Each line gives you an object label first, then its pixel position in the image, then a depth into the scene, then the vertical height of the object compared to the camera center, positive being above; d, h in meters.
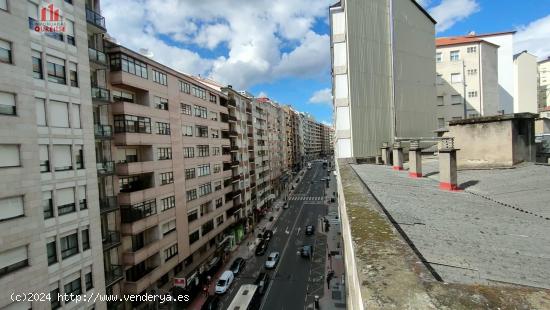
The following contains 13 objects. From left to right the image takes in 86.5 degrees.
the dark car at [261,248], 41.44 -14.33
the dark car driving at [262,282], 30.41 -14.46
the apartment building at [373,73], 24.08 +6.25
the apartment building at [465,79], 44.66 +9.49
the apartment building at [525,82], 50.25 +9.67
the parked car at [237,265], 35.42 -14.37
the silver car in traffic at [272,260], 36.15 -14.15
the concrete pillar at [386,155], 25.41 -0.98
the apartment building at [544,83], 67.58 +13.28
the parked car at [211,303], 27.55 -14.62
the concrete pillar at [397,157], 20.89 -0.98
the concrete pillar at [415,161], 16.41 -1.07
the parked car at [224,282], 30.36 -14.11
